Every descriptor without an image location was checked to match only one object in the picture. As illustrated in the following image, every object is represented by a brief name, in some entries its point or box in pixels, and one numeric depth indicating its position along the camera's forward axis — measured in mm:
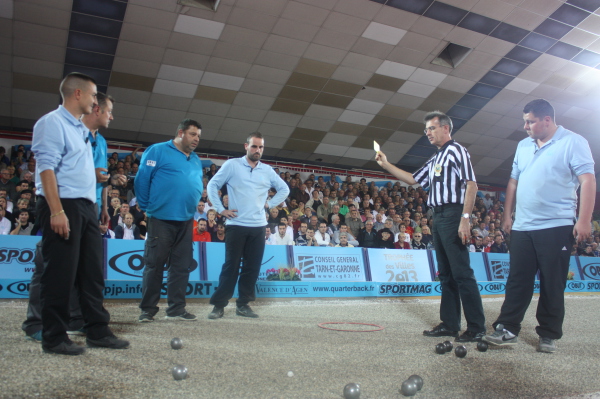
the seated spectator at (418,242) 10641
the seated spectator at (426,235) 10911
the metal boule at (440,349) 2949
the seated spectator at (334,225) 10305
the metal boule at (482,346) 3150
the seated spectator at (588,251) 13391
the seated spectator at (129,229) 7656
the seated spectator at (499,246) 12008
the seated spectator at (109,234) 7246
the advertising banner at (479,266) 9578
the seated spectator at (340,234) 9758
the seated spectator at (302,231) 9344
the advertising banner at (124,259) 6277
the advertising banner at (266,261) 7000
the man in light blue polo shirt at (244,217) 4527
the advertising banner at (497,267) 9867
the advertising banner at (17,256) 5695
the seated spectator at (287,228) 8906
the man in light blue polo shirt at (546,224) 3268
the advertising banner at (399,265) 8445
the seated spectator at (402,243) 9995
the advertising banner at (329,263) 7785
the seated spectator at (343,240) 9531
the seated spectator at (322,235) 9698
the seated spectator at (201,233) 7918
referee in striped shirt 3521
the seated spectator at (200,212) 9215
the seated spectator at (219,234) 8078
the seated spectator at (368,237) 10172
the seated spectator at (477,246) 12145
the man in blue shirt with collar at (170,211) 4066
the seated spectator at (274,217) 9617
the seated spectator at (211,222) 8383
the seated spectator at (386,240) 9969
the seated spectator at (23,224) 7089
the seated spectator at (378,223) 11453
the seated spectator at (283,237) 8742
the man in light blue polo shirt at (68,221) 2447
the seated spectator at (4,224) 7060
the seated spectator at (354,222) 10969
